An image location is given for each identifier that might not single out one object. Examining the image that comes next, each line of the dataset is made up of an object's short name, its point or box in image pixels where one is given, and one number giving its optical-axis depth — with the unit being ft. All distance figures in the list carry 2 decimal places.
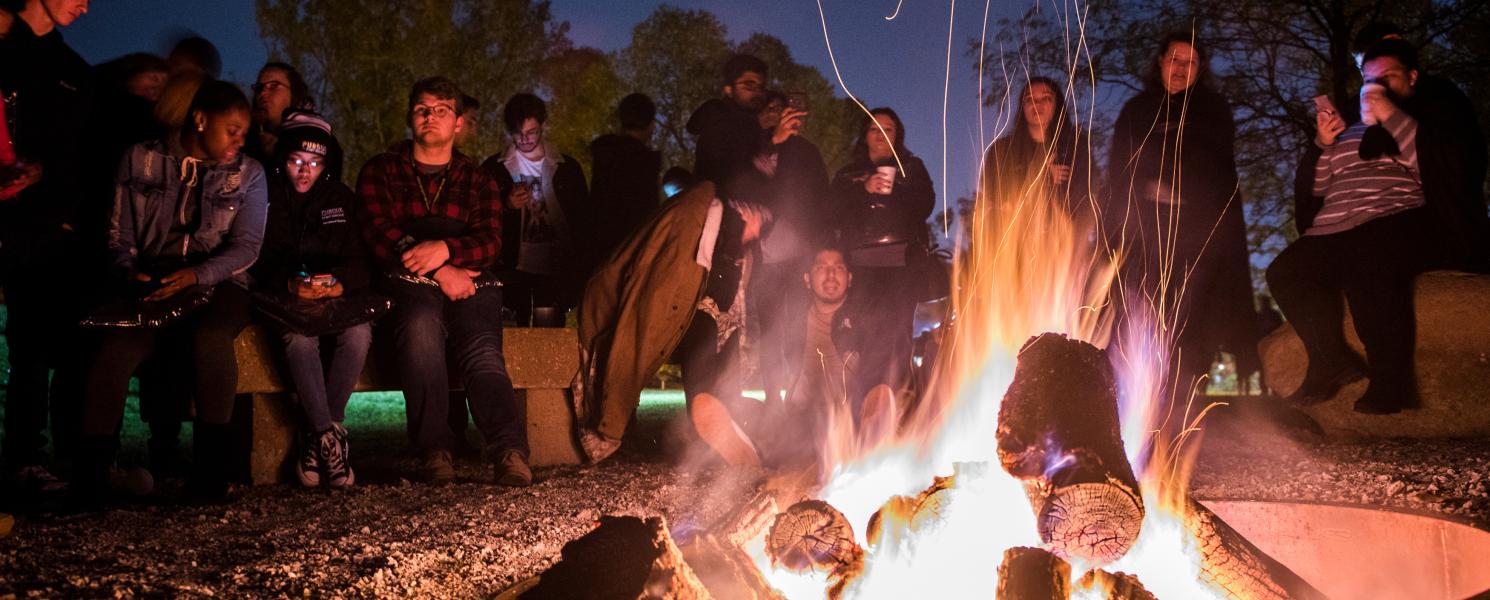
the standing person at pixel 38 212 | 15.23
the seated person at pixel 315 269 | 16.56
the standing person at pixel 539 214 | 22.09
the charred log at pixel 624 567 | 8.27
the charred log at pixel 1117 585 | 8.62
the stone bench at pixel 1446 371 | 19.06
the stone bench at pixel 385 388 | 17.11
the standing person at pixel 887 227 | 20.99
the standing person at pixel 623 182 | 23.09
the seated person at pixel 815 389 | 18.95
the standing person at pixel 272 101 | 18.48
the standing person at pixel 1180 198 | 19.95
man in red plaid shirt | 17.29
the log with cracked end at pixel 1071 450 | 9.55
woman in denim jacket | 15.24
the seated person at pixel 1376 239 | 19.11
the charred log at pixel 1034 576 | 8.36
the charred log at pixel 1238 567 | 9.52
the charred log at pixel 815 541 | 9.92
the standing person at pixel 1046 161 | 20.57
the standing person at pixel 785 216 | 20.98
